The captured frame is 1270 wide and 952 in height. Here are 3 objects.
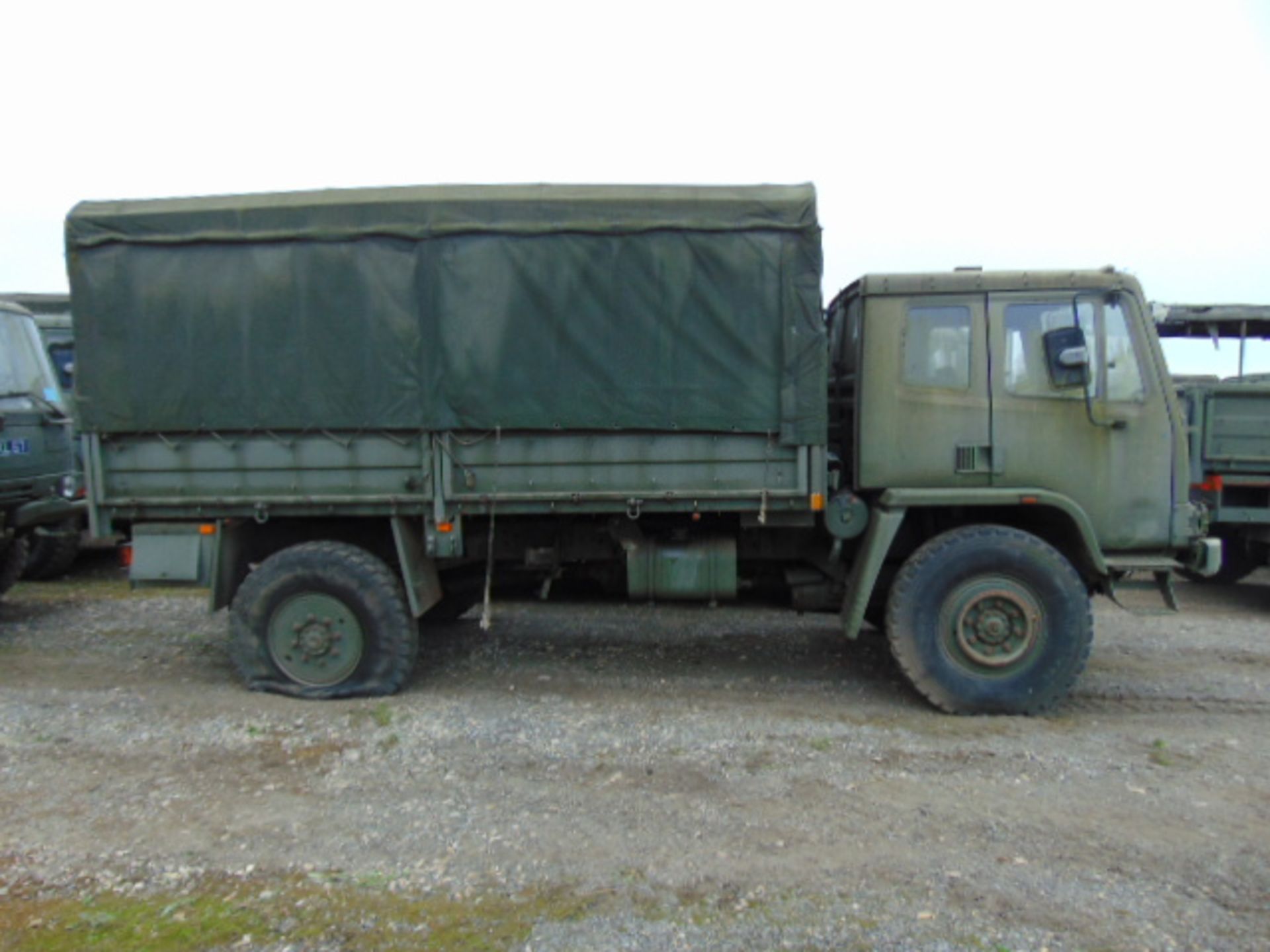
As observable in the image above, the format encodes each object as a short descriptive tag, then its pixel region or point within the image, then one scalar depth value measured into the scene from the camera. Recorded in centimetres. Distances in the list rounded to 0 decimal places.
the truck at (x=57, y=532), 866
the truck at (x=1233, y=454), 811
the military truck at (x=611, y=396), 502
